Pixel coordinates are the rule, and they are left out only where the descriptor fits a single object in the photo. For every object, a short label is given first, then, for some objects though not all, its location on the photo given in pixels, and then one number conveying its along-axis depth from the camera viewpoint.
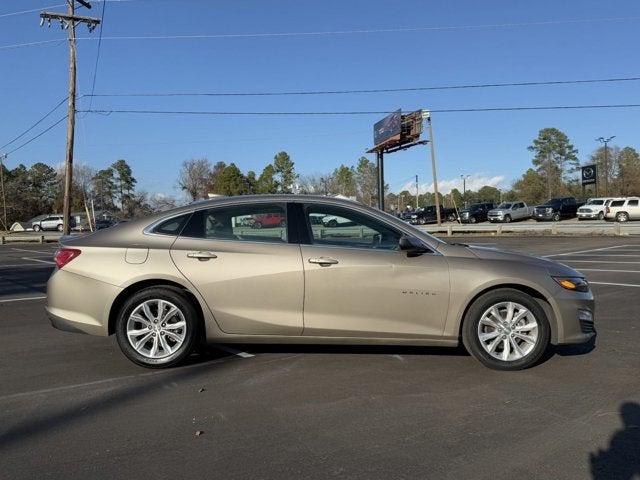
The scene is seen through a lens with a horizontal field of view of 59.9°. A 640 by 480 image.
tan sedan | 5.07
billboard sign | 47.44
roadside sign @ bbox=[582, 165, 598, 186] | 63.06
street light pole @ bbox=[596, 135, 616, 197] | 75.69
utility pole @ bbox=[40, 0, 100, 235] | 28.31
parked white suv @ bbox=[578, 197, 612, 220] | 41.38
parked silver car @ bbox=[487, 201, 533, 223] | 47.16
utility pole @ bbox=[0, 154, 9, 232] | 69.81
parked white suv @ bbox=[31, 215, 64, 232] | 64.94
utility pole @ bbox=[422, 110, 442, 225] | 45.22
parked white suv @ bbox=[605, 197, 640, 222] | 39.81
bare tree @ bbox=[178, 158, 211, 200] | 59.53
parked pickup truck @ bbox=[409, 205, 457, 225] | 51.75
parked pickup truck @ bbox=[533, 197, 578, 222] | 46.19
